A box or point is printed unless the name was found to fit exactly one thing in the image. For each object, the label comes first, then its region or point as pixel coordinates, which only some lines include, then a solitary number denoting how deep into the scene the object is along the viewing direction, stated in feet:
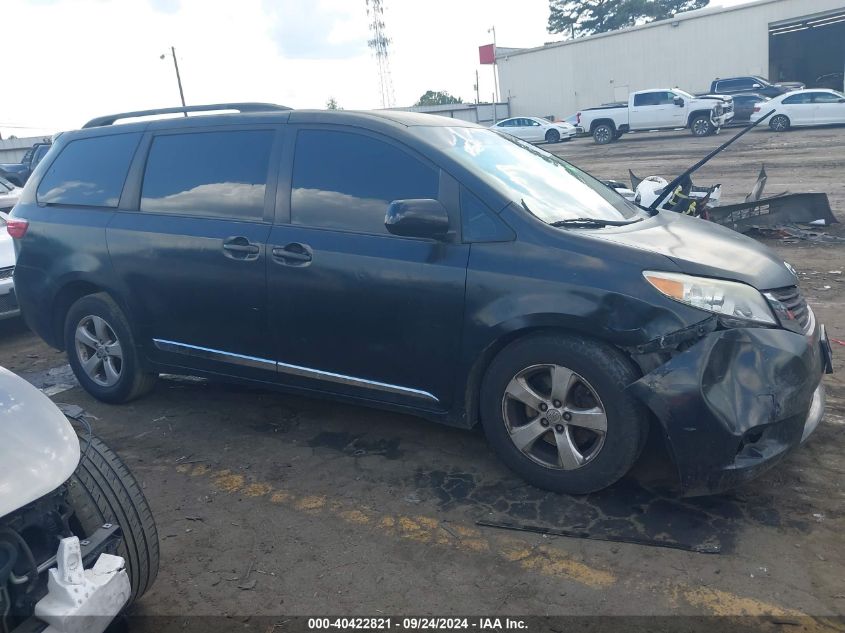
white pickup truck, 91.35
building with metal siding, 132.16
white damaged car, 6.42
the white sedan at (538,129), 110.42
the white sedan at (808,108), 82.94
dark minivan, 10.34
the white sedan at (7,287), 23.31
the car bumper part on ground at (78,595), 6.42
